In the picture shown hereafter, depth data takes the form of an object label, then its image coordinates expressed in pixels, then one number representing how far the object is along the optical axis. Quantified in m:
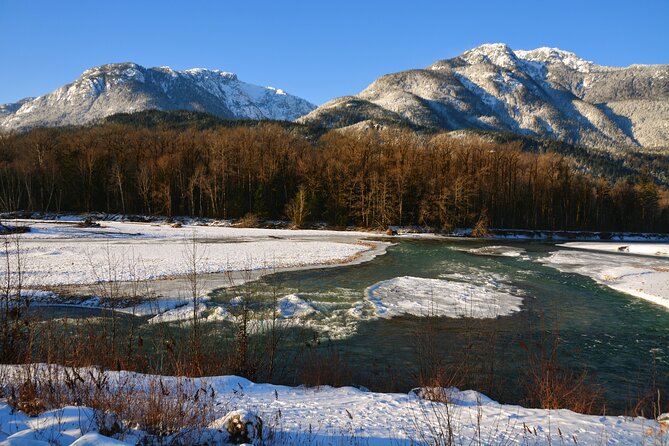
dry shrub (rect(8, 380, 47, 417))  4.21
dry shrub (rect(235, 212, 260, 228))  56.31
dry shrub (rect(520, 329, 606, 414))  6.75
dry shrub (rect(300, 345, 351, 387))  7.83
